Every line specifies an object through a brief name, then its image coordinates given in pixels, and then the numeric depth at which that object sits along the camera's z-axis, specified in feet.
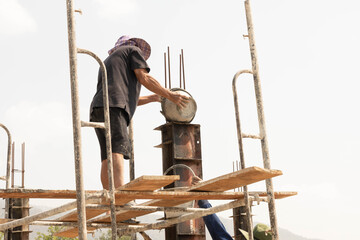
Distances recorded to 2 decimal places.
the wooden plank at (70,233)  31.45
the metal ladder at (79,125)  16.74
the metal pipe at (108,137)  17.78
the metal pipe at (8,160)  24.71
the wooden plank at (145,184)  17.25
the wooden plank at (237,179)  18.28
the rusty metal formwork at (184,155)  30.07
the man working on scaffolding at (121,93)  21.07
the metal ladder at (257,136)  20.13
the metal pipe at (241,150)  20.06
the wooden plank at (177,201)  20.81
